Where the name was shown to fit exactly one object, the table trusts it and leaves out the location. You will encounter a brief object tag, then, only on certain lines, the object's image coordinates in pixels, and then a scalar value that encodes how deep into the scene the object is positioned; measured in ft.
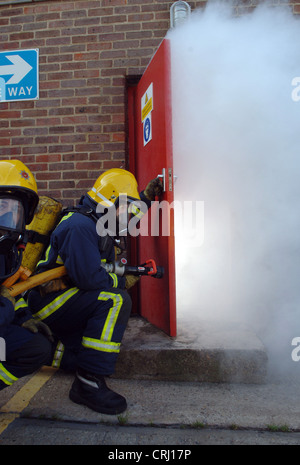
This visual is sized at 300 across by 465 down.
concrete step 9.00
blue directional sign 13.42
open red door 9.71
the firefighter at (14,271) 6.75
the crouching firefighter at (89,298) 7.88
